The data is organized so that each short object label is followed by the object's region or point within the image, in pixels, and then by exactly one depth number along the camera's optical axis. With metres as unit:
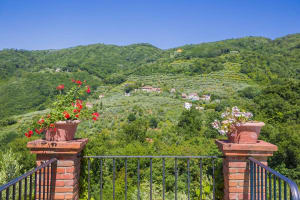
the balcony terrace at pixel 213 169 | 2.02
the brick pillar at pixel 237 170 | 2.05
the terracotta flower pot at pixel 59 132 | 2.12
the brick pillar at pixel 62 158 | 2.04
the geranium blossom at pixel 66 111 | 2.12
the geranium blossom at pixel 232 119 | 2.13
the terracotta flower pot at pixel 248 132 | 2.08
